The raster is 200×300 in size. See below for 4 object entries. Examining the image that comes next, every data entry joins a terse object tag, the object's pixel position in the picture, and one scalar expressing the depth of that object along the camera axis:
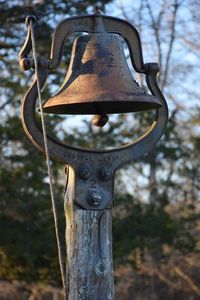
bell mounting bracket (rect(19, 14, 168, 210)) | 4.55
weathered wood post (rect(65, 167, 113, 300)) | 4.54
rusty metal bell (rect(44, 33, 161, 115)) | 4.58
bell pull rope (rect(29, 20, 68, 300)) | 4.05
